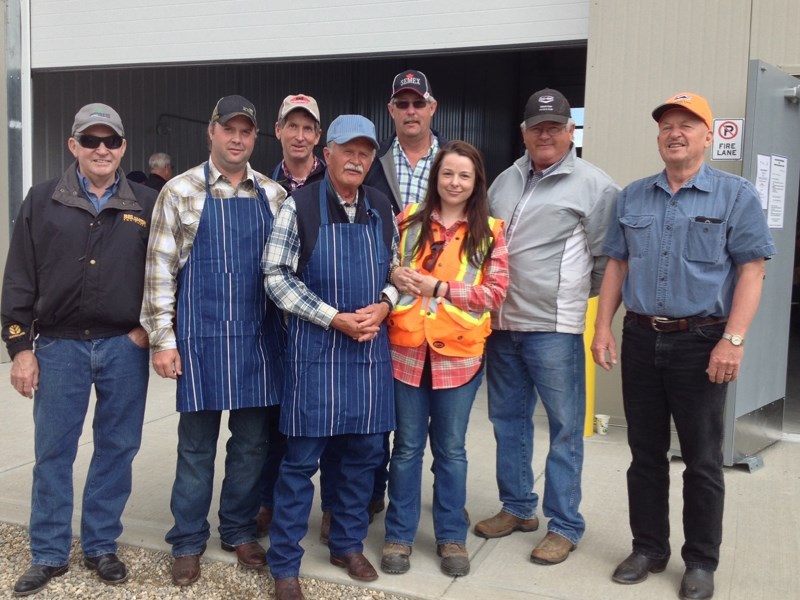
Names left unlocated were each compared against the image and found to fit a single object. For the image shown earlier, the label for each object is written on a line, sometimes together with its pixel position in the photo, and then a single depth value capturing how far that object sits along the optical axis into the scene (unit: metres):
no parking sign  5.16
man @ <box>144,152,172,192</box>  8.12
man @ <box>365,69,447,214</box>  3.83
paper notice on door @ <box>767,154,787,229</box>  4.96
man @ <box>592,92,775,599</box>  3.15
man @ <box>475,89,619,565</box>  3.58
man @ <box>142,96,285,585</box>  3.26
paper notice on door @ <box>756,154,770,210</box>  4.81
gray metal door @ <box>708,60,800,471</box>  4.76
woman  3.38
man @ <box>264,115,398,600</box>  3.21
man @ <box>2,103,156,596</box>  3.25
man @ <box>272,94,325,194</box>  3.78
